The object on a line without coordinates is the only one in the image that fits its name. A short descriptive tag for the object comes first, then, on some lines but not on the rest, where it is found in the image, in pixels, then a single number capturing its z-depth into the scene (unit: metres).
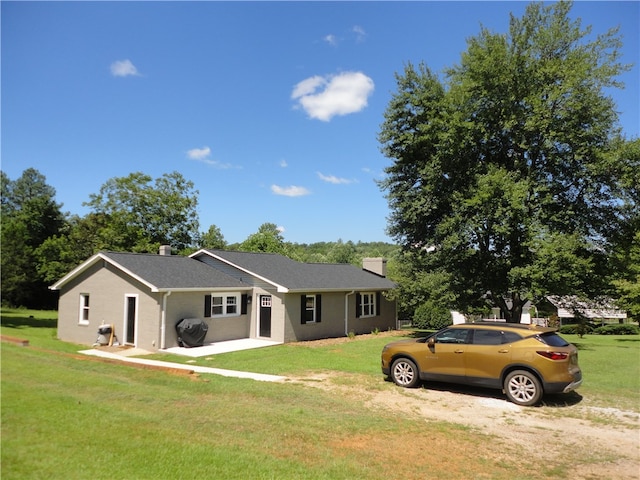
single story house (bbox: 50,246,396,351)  17.52
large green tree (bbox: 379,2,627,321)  19.86
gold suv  9.09
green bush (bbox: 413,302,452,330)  36.22
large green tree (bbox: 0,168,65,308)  32.83
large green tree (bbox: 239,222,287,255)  51.56
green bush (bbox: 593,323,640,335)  41.02
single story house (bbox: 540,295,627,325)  22.17
